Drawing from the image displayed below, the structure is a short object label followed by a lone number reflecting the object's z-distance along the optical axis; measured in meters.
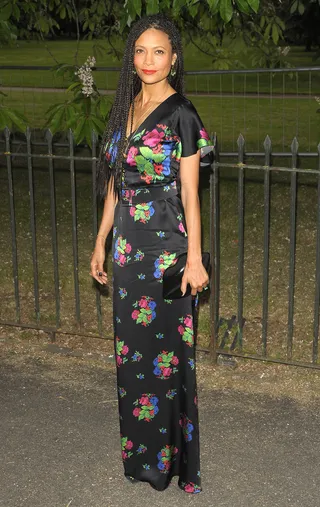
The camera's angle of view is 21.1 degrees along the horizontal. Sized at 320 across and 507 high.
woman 3.82
